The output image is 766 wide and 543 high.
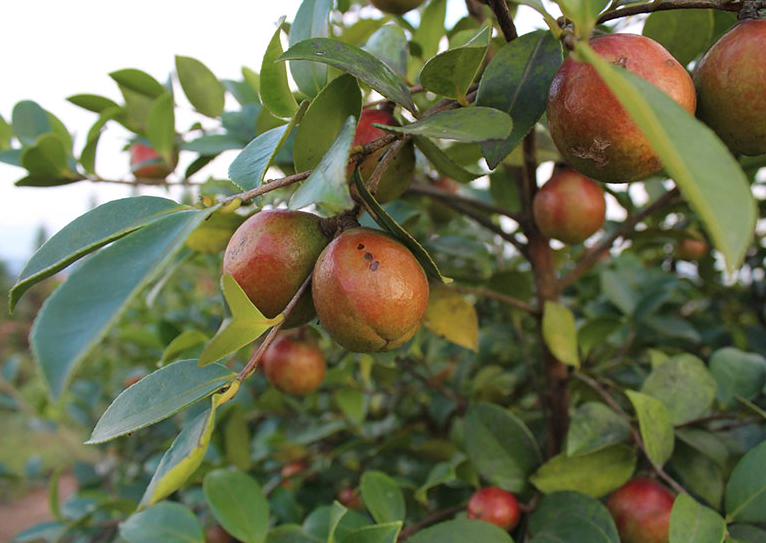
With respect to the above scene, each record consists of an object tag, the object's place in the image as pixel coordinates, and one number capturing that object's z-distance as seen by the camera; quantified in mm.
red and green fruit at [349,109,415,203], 294
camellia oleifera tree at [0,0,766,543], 228
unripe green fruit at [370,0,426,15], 384
